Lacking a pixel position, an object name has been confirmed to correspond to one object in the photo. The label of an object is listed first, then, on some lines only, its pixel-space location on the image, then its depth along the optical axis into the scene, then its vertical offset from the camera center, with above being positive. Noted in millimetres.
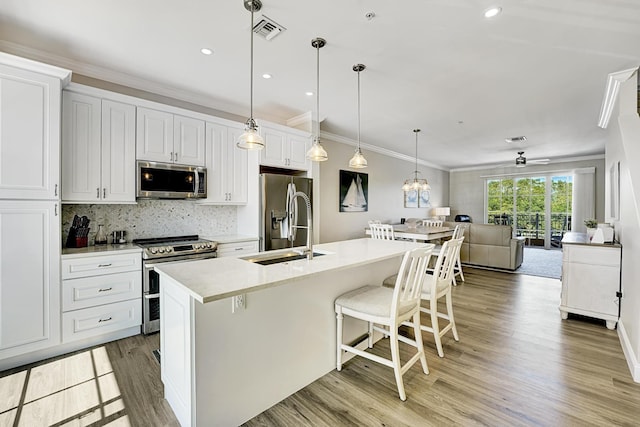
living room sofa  5422 -667
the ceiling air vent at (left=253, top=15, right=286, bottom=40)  2134 +1424
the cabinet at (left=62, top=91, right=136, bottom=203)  2590 +586
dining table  4770 -348
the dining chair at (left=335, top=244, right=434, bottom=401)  1885 -669
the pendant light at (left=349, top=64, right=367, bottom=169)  2801 +530
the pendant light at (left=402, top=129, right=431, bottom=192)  5604 +528
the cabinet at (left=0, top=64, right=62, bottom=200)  2176 +607
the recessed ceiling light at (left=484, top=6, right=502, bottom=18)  1965 +1399
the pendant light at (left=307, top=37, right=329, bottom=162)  2386 +561
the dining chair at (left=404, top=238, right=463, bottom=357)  2369 -640
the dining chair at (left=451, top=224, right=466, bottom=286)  4765 -413
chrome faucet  2129 -164
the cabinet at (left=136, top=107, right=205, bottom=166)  3002 +815
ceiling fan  6629 +1216
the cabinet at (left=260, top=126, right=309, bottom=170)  3797 +876
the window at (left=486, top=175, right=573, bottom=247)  8180 +231
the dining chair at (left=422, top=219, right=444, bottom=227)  6154 -247
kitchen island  1508 -742
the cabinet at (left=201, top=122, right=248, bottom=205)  3506 +573
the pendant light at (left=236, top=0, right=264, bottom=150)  2043 +527
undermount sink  2200 -363
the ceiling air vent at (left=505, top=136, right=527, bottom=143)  5504 +1452
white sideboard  3037 -745
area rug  5467 -1102
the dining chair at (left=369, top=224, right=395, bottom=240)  4672 -313
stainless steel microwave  2977 +337
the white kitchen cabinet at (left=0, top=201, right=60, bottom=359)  2180 -515
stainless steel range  2820 -497
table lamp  8781 +49
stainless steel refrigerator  3684 +14
